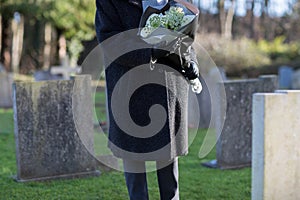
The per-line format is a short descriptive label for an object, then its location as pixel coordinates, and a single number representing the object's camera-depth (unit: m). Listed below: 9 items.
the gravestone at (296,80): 18.36
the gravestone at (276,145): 3.13
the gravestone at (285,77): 18.77
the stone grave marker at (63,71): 14.79
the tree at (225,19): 28.50
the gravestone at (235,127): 5.93
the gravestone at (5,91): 13.40
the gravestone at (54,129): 5.19
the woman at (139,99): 3.22
